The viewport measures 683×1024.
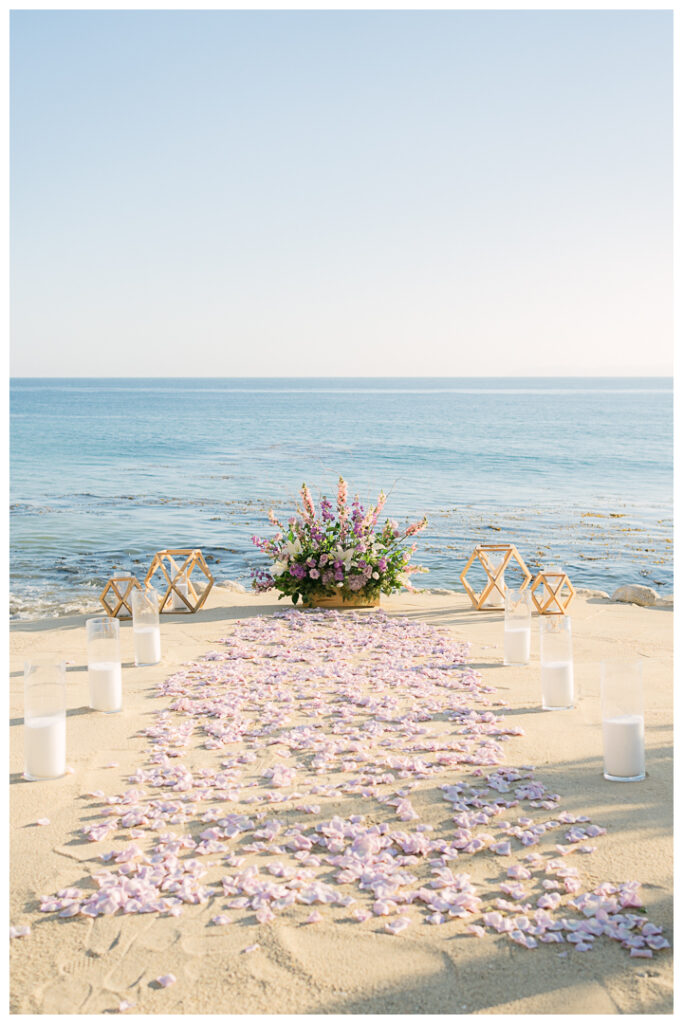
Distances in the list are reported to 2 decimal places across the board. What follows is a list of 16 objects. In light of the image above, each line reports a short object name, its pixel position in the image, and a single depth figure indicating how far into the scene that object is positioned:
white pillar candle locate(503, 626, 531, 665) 7.77
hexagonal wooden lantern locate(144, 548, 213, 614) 10.40
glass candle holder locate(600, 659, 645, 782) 5.07
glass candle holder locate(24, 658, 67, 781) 5.28
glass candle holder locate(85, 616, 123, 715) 6.54
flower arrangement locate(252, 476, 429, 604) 10.53
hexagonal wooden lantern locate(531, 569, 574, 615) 9.79
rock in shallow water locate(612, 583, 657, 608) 12.29
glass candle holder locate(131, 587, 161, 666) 7.75
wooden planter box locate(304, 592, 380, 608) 10.70
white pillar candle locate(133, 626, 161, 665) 7.91
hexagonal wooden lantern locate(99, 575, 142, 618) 9.80
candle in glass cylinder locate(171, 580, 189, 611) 10.50
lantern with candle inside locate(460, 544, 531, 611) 10.37
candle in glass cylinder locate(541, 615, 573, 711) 6.35
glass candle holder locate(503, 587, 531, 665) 7.71
